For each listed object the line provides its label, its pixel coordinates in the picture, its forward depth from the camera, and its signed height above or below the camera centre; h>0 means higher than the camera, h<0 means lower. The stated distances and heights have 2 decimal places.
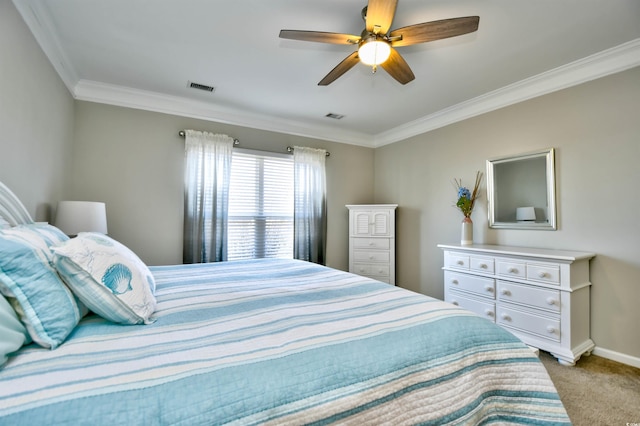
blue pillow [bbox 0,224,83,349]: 0.87 -0.24
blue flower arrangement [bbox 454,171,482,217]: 3.20 +0.25
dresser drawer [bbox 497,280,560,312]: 2.25 -0.65
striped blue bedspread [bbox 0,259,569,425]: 0.65 -0.42
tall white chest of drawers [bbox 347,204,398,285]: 3.93 -0.32
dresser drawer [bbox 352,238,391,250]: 3.95 -0.35
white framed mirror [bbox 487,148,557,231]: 2.66 +0.29
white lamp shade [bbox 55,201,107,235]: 2.28 +0.01
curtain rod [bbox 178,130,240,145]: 3.26 +0.99
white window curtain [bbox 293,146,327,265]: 3.92 +0.21
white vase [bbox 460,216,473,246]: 3.14 -0.16
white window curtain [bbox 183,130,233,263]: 3.24 +0.27
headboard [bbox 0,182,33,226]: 1.49 +0.05
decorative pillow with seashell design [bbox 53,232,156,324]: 1.04 -0.25
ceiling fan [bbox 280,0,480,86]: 1.56 +1.14
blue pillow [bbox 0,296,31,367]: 0.75 -0.33
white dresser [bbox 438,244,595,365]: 2.20 -0.65
